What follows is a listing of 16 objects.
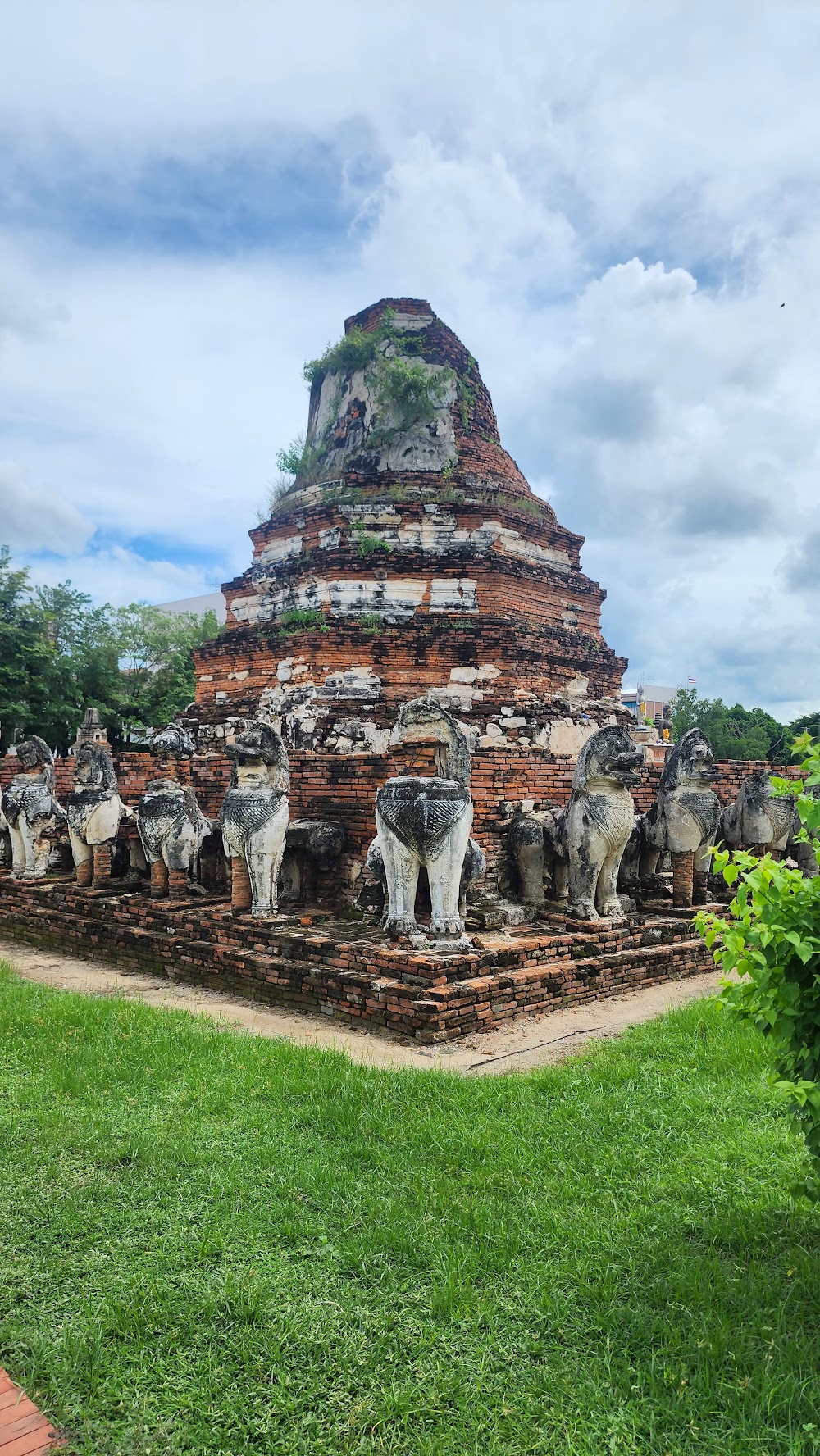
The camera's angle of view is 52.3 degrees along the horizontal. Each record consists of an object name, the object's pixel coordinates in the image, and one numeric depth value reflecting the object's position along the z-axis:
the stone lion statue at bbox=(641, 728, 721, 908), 7.99
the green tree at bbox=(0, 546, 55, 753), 19.27
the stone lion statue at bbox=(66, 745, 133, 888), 9.45
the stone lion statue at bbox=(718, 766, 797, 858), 8.26
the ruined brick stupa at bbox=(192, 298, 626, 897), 9.78
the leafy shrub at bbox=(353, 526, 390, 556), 12.06
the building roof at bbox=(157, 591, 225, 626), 43.84
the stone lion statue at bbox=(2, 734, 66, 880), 10.58
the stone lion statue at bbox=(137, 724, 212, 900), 8.59
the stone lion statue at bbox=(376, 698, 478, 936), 6.22
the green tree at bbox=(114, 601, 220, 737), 23.77
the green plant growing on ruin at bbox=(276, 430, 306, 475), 14.92
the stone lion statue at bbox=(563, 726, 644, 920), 7.12
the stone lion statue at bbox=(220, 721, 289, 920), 7.33
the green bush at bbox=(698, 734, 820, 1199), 2.27
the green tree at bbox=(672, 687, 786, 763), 29.19
